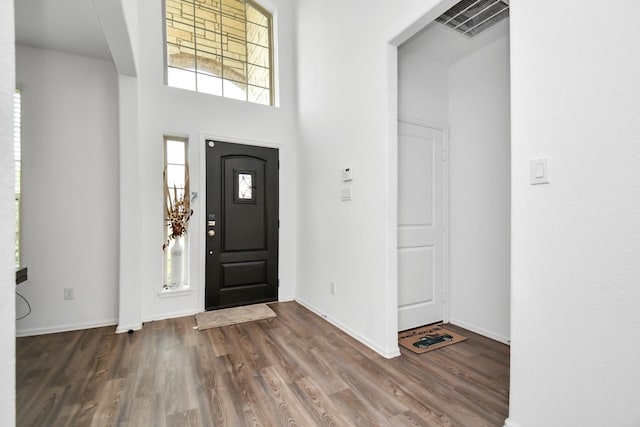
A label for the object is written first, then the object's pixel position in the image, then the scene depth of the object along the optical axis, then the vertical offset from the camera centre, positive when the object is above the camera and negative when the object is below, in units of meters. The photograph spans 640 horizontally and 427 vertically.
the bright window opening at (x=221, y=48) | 3.59 +2.07
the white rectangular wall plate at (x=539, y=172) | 1.39 +0.18
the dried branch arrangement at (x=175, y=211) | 3.38 +0.03
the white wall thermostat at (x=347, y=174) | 2.87 +0.37
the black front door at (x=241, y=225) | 3.54 -0.14
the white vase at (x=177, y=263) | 3.43 -0.55
